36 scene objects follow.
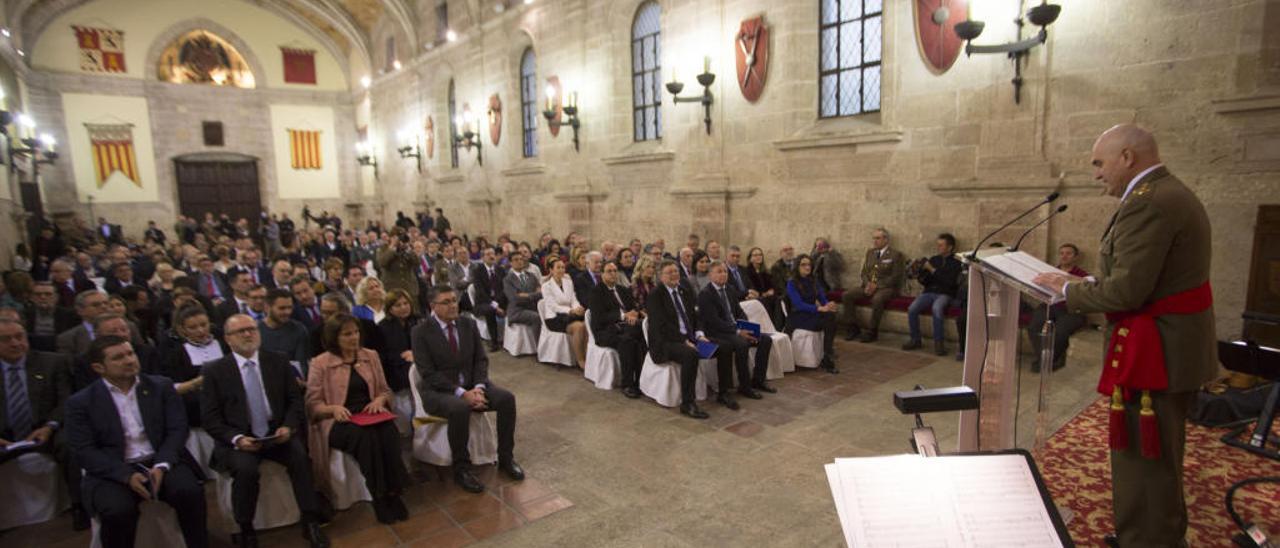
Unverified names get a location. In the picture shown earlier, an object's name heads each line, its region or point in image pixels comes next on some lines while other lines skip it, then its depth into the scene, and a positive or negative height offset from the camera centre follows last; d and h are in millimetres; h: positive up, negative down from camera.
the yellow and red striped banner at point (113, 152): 19438 +1931
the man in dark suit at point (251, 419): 3551 -1234
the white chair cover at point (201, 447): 4297 -1629
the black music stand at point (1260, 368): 3748 -1071
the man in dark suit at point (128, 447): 3193 -1247
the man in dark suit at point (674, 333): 5434 -1174
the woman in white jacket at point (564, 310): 6941 -1202
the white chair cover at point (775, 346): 6406 -1502
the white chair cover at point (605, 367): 6234 -1626
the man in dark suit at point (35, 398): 3787 -1122
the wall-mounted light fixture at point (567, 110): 12297 +1852
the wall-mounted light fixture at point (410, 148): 19031 +1819
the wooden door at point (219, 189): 21219 +766
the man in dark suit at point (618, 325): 6035 -1208
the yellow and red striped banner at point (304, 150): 22938 +2198
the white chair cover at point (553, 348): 7070 -1622
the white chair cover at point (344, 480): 3930 -1707
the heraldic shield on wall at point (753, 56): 9016 +2101
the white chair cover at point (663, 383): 5594 -1630
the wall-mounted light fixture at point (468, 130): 15660 +1926
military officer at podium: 2422 -498
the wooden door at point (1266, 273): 5406 -713
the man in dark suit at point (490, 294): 8102 -1161
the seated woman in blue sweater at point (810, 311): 6699 -1191
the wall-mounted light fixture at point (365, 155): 21842 +1904
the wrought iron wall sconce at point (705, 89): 9359 +1737
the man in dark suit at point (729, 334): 5796 -1247
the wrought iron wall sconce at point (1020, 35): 5898 +1624
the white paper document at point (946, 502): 1765 -889
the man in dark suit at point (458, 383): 4258 -1257
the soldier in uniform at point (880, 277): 7699 -979
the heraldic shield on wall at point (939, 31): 7094 +1940
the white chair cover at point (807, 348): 6668 -1569
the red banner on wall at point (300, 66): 22438 +5170
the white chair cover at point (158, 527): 3334 -1676
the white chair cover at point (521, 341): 7652 -1648
